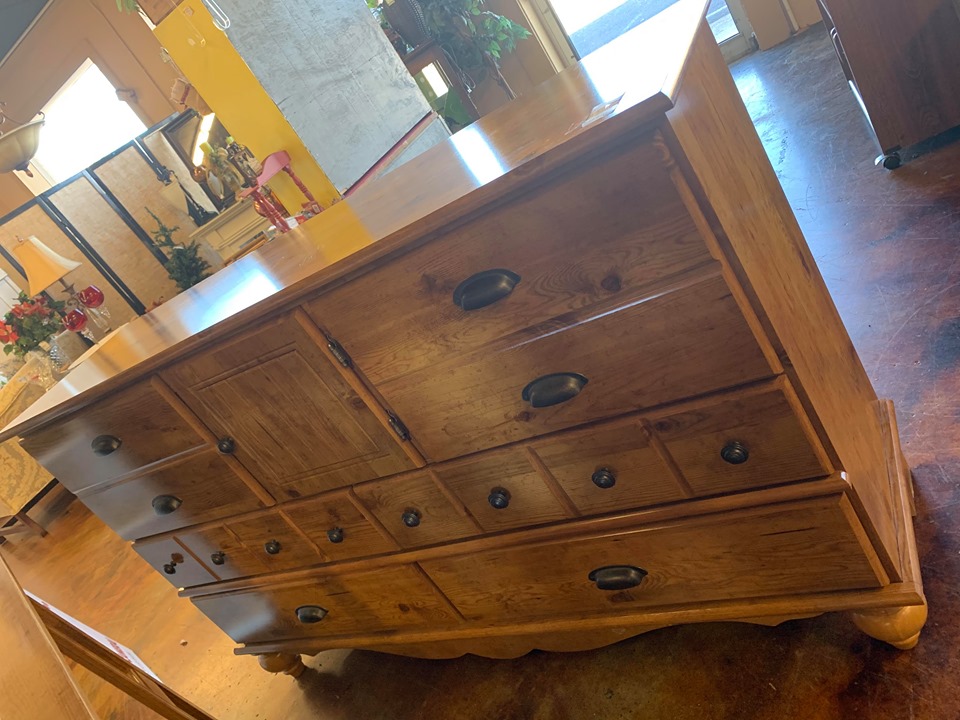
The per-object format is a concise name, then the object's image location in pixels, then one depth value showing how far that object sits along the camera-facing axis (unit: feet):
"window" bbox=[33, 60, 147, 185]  21.23
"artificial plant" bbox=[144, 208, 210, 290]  17.17
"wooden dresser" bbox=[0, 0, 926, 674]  3.07
